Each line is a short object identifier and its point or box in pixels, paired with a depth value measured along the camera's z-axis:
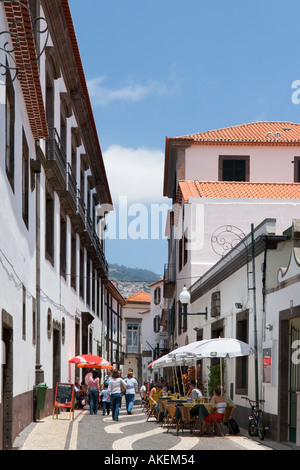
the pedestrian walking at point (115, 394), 21.84
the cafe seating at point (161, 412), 21.19
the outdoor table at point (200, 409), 16.89
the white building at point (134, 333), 88.31
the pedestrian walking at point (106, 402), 25.21
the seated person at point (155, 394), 23.44
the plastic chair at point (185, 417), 17.39
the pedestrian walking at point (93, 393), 24.75
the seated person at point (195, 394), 20.25
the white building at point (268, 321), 15.16
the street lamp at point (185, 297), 26.36
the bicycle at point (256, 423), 16.00
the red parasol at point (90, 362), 28.41
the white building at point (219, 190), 29.94
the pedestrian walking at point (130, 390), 24.48
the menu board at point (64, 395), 21.73
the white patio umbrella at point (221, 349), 17.61
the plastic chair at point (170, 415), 18.24
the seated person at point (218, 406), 17.25
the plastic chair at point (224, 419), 17.03
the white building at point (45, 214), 13.65
